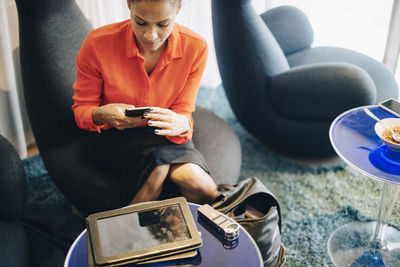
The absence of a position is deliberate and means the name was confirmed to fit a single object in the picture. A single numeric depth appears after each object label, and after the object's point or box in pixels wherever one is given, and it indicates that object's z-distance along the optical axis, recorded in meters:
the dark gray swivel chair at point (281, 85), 1.99
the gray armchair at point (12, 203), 1.38
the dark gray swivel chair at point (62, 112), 1.71
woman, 1.51
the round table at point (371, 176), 1.43
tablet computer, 1.10
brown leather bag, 1.37
